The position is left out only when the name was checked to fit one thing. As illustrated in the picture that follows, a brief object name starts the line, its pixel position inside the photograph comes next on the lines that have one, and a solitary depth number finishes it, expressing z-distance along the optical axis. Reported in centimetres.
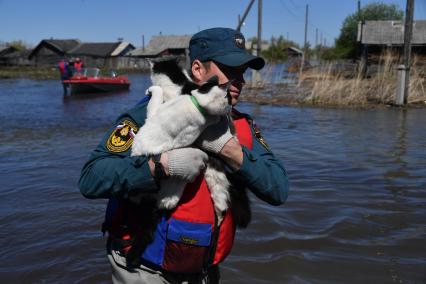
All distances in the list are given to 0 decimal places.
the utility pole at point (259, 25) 2540
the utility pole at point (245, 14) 2250
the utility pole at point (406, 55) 1549
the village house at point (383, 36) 3494
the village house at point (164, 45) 7919
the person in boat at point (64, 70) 2800
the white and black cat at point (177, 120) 183
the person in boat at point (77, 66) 3027
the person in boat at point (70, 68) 2841
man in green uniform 194
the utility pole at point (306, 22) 6512
